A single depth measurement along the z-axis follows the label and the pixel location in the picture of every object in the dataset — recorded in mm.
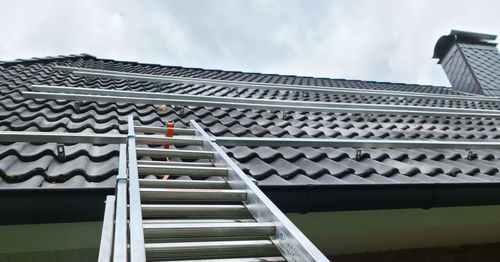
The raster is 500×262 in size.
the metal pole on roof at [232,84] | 4594
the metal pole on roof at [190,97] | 3475
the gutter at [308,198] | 1713
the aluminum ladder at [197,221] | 1154
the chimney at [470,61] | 8727
